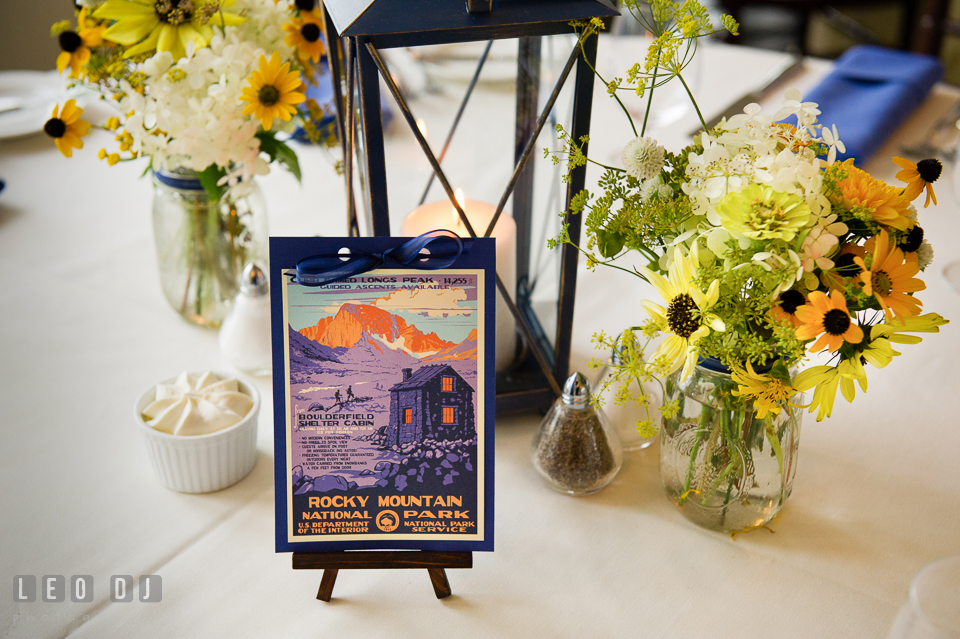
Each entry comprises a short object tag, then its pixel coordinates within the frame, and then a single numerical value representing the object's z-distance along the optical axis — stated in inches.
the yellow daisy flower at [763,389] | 22.5
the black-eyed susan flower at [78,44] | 32.0
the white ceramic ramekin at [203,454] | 28.3
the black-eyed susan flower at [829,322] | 20.0
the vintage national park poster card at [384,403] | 23.3
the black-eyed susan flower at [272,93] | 30.0
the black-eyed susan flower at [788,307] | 21.2
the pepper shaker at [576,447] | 28.6
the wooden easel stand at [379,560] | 24.6
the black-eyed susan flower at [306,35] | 33.4
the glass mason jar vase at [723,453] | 25.5
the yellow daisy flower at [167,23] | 31.4
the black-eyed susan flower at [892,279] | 21.1
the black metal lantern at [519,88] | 24.4
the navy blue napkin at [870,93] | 50.3
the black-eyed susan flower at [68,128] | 32.0
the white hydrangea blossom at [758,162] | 21.0
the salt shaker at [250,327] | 34.5
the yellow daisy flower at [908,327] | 21.2
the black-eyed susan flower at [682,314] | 21.8
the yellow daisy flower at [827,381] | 21.6
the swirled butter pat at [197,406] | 28.6
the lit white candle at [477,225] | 30.3
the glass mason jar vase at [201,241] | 36.4
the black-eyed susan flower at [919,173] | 23.3
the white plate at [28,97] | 55.2
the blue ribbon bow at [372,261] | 22.8
